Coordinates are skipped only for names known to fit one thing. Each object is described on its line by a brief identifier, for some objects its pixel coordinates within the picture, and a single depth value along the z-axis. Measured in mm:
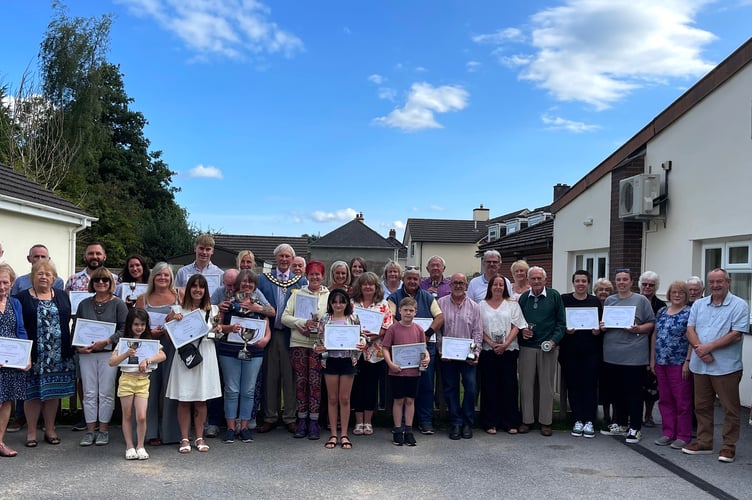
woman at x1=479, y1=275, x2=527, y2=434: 7098
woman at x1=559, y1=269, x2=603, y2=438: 7242
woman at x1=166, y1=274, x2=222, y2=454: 6195
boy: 6672
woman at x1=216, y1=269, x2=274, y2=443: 6574
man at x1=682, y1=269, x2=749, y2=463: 6238
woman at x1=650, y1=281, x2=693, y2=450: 6727
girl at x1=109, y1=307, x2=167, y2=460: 5977
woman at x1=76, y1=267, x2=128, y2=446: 6262
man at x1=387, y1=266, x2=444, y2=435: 6988
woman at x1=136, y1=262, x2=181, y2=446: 6363
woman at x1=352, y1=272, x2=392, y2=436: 6734
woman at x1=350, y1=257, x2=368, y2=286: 8156
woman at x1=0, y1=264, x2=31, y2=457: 5949
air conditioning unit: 10453
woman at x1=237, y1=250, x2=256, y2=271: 7266
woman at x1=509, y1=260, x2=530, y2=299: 7668
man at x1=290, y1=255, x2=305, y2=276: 7208
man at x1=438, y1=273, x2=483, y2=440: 7008
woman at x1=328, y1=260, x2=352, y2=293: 6879
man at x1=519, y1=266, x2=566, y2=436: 7219
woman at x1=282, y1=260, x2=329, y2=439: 6730
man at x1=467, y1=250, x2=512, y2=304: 8094
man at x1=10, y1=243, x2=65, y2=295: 7004
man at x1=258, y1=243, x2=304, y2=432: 7035
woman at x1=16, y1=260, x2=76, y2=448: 6219
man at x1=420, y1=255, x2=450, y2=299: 7953
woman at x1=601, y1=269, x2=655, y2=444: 7074
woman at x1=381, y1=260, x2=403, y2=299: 7414
